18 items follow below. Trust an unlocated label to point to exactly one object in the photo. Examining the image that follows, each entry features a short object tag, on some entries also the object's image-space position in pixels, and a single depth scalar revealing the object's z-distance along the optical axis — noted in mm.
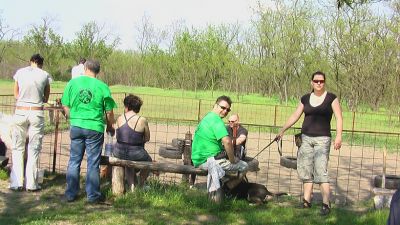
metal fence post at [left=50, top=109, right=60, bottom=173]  7336
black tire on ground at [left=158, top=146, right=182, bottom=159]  9758
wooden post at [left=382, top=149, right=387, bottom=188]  6507
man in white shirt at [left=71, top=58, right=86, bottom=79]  9305
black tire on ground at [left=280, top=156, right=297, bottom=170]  9578
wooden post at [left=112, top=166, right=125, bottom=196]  6254
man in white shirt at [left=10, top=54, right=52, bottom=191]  6406
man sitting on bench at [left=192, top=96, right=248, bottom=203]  5992
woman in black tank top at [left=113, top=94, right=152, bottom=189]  6527
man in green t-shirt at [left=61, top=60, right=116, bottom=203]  5918
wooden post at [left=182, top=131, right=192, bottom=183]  7733
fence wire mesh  8461
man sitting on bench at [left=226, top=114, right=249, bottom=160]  7483
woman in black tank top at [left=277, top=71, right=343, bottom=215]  6027
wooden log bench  6184
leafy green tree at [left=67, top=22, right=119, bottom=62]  57188
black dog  6367
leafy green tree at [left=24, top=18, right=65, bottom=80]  55719
